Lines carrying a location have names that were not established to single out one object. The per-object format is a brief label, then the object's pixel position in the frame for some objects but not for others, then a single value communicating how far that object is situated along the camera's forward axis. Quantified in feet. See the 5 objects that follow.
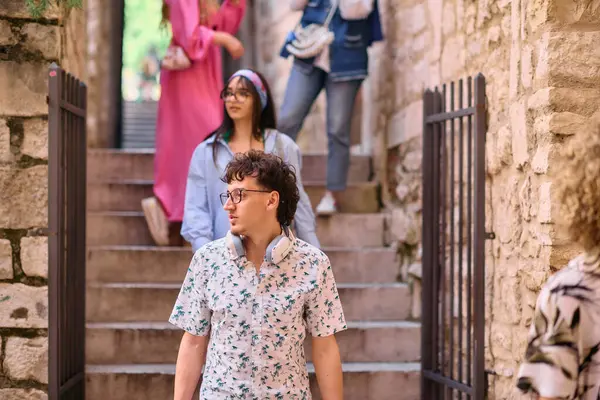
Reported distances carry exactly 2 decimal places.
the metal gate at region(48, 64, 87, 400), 12.47
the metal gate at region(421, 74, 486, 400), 12.71
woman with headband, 12.81
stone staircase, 15.20
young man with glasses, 8.54
